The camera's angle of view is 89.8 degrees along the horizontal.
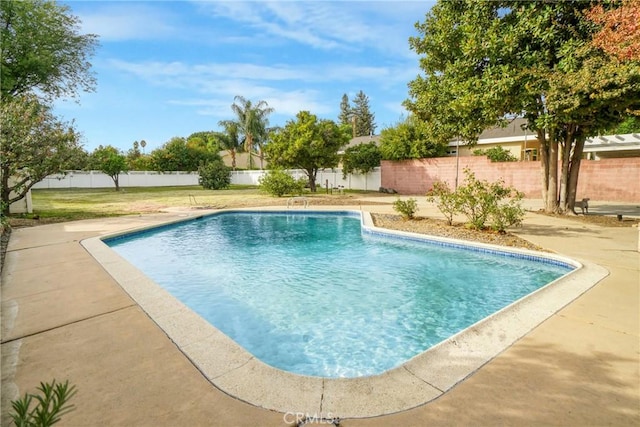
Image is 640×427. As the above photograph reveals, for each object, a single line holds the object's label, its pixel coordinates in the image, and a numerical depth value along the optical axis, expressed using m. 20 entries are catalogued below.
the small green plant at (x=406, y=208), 11.46
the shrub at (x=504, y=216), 8.27
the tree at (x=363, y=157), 25.66
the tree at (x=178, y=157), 37.91
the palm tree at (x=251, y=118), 37.78
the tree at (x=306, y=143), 22.20
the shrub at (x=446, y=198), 9.15
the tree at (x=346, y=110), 64.81
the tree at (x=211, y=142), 40.36
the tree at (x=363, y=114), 62.81
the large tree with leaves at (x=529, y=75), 8.17
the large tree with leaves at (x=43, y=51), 15.42
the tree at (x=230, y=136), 38.84
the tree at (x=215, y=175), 30.36
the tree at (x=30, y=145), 9.90
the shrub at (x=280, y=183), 20.45
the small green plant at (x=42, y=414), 1.13
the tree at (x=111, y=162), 28.88
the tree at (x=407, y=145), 22.89
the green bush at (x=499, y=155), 22.06
